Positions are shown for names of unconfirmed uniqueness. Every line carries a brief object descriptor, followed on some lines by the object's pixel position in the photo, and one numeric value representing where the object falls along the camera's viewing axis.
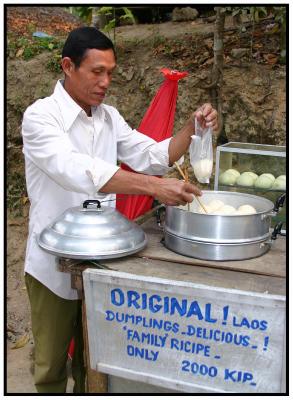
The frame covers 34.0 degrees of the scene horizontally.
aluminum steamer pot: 1.86
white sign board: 1.64
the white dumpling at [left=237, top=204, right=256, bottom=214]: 2.08
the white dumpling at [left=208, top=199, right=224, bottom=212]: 2.15
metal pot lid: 1.82
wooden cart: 1.76
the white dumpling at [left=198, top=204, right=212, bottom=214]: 2.11
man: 1.93
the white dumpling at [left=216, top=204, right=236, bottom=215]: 2.07
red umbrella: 2.91
